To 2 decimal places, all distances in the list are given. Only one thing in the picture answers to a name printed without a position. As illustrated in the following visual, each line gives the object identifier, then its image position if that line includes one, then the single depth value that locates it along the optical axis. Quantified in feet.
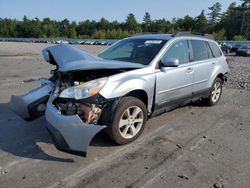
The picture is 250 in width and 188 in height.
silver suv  9.04
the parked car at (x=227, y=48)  89.86
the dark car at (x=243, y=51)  75.83
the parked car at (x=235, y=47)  91.20
